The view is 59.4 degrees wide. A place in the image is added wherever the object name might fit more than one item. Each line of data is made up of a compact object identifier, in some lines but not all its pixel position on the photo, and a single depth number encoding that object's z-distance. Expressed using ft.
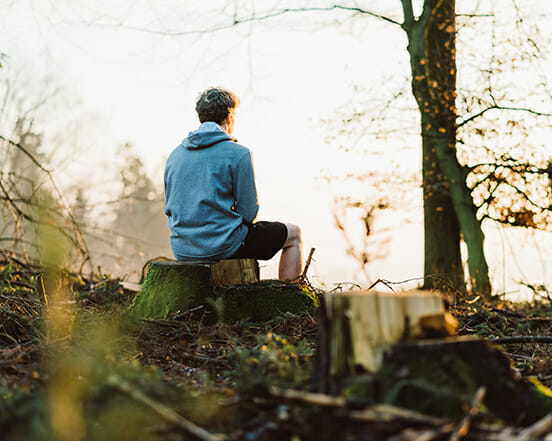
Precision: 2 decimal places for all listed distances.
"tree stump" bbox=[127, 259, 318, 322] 13.60
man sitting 14.57
